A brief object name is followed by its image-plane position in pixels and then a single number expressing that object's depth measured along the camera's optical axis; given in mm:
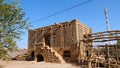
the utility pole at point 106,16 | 34928
